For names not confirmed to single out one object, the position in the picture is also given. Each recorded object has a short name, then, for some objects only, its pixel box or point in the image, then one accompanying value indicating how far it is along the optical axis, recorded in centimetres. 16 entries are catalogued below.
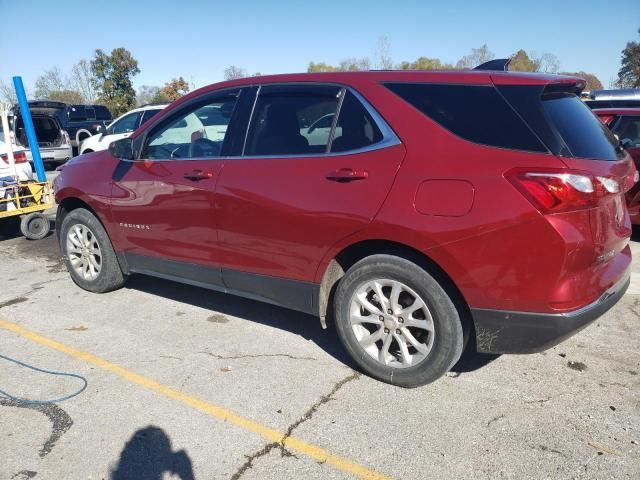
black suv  1633
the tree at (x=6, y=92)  4647
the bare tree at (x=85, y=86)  5228
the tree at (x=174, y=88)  5731
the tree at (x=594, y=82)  5566
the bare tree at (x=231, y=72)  5278
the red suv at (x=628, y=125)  647
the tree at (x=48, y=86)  5391
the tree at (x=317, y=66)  5486
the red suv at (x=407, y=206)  265
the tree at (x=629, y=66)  5200
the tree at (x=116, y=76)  4909
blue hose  310
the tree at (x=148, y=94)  6336
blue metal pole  800
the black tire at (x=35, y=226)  723
